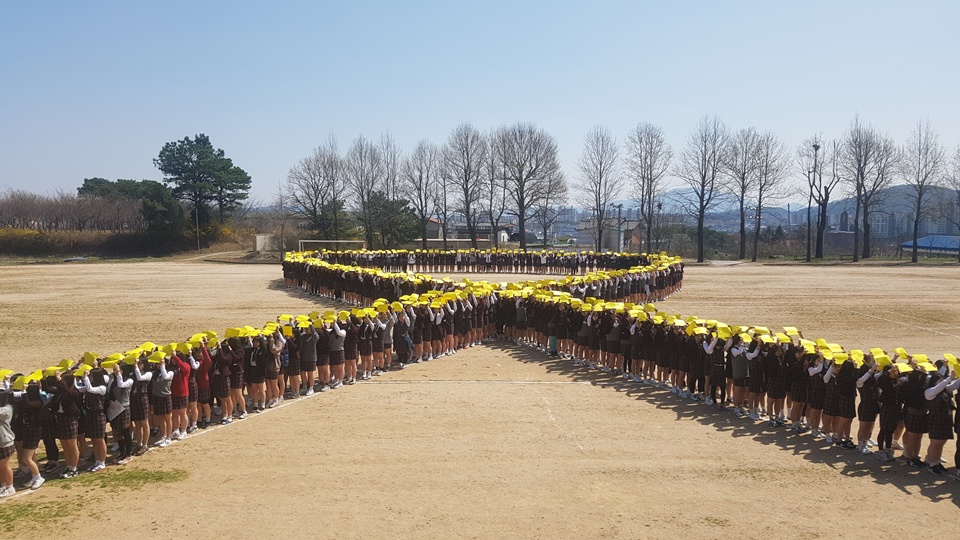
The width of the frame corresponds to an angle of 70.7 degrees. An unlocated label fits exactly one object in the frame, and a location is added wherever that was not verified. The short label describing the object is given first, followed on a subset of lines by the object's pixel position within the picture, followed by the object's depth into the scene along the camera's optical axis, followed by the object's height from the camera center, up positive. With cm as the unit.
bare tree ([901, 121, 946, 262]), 5088 +362
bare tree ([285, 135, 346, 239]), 5909 +302
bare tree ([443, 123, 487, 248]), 5981 +536
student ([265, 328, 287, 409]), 1117 -226
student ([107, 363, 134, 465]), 882 -240
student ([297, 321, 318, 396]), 1214 -217
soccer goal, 5394 -130
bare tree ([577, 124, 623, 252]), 5778 +347
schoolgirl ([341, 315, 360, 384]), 1298 -231
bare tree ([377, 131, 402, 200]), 6066 +395
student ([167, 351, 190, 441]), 962 -233
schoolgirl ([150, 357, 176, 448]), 934 -230
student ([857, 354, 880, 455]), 909 -239
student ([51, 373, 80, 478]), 833 -231
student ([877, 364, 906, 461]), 889 -239
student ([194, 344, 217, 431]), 1013 -235
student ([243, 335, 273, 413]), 1100 -223
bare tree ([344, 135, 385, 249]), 6003 +457
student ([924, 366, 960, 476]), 841 -239
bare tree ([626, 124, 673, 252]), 5578 +410
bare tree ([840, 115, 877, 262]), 5216 +526
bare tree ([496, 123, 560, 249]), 5809 +563
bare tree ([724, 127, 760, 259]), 5491 +486
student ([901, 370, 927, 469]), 858 -241
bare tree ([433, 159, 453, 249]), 6072 +275
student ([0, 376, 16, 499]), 773 -247
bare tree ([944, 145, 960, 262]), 5112 +291
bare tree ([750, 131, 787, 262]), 5534 +464
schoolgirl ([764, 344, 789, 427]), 1033 -236
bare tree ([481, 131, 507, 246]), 5906 +419
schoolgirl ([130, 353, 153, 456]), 910 -236
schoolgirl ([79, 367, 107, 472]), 852 -237
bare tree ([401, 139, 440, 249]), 6084 +367
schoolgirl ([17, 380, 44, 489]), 806 -234
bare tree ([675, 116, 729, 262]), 5434 +422
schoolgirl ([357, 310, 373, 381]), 1343 -231
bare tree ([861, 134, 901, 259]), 5159 +354
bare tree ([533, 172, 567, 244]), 5869 +260
